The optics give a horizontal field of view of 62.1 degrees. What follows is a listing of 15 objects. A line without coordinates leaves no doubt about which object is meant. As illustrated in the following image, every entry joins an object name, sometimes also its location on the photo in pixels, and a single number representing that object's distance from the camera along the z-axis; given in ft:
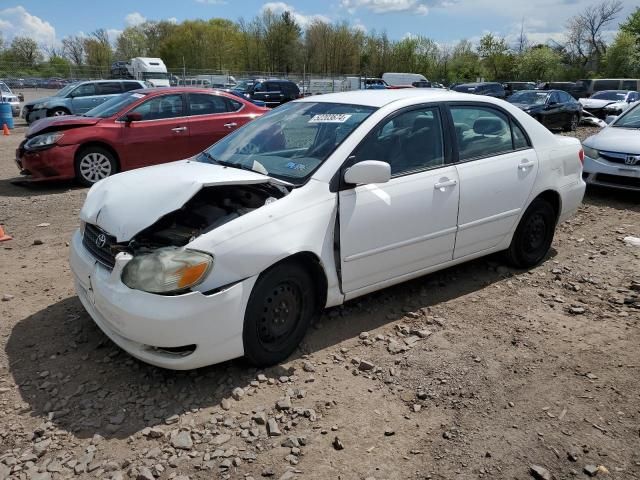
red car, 26.68
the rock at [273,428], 9.16
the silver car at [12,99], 73.03
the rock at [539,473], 8.16
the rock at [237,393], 10.04
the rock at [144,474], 8.09
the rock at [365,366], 11.14
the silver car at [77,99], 54.95
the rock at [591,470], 8.28
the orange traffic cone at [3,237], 18.78
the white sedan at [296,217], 9.65
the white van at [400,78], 151.62
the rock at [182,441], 8.80
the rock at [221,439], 8.93
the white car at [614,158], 24.91
